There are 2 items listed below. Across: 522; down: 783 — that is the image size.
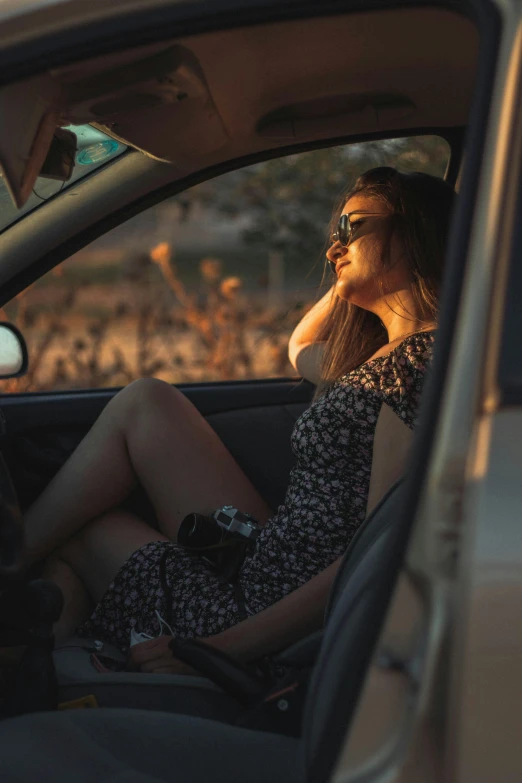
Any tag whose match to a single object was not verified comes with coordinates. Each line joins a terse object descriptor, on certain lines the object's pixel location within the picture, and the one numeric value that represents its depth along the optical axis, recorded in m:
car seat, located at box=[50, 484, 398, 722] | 1.70
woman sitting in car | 2.13
